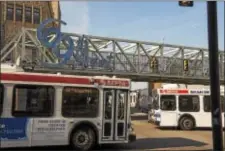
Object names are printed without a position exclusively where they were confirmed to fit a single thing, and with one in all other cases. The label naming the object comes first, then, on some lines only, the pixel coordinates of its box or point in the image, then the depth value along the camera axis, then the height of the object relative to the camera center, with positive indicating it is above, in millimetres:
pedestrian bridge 35062 +4919
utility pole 11438 +899
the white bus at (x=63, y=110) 14414 +243
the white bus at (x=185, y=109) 26266 +513
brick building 49875 +11407
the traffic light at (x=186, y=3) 12766 +3073
